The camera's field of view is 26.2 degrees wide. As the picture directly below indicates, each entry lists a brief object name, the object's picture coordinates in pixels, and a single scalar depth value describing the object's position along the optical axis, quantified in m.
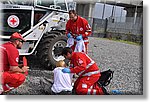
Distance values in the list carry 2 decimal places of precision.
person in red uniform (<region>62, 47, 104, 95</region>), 3.75
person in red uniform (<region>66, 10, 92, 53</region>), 4.15
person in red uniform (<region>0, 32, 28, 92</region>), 3.59
